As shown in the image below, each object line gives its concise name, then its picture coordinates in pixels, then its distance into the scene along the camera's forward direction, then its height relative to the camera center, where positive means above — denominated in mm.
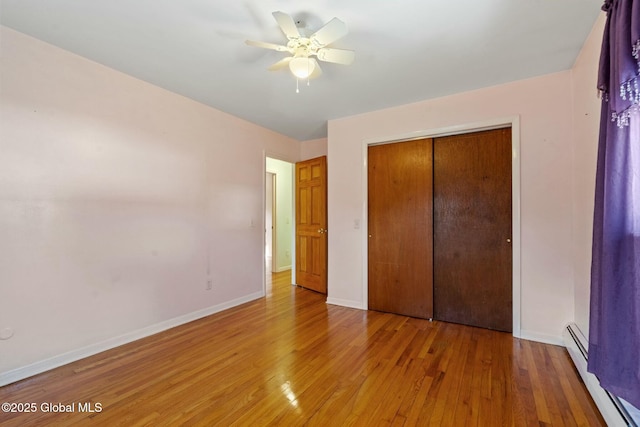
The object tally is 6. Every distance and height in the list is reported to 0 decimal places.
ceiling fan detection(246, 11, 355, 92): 1658 +1065
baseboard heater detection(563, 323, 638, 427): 1425 -1048
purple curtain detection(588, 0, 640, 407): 1158 -9
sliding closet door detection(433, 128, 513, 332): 2826 -190
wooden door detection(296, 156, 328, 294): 4258 -203
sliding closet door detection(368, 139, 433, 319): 3191 -203
